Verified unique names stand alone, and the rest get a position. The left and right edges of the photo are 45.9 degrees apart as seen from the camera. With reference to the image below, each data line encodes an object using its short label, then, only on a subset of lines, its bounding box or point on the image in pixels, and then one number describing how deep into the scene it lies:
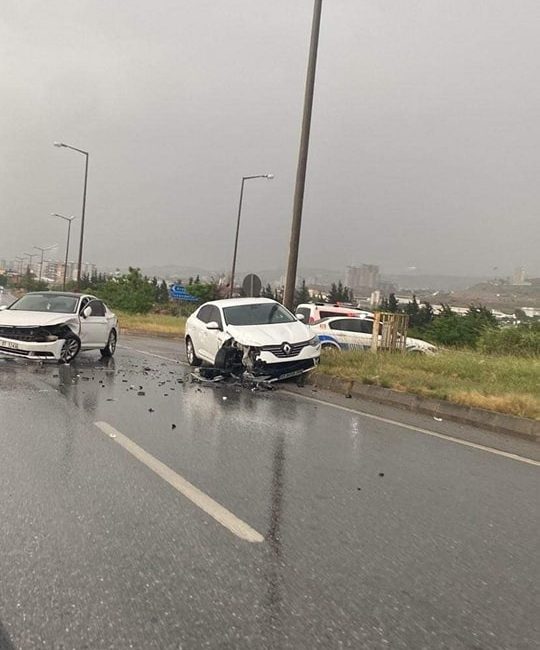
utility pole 15.15
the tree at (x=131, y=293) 45.91
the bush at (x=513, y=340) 20.06
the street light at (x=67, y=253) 58.16
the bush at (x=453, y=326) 42.83
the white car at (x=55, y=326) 12.52
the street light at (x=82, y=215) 38.97
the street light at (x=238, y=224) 36.78
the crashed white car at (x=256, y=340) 11.48
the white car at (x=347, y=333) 18.31
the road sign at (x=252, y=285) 19.06
